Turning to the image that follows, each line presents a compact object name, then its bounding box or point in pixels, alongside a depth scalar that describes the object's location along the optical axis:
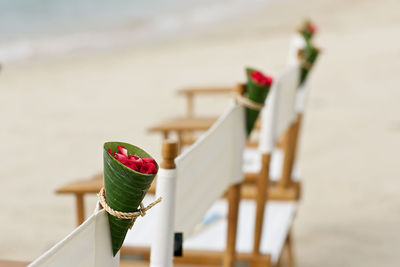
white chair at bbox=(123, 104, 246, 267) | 3.42
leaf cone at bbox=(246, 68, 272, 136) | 3.88
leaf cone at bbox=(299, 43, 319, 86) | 4.58
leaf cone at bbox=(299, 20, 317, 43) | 4.95
